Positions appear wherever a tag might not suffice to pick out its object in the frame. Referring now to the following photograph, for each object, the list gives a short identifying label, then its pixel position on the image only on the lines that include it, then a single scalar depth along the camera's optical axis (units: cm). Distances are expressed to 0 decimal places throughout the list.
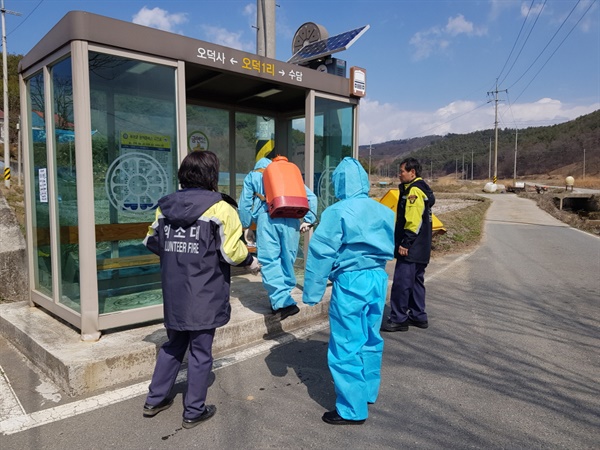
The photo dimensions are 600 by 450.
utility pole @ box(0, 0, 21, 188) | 2335
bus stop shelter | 371
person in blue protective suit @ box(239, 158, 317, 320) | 451
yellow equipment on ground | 498
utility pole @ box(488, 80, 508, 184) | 5064
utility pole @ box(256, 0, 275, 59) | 672
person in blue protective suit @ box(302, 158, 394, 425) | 280
